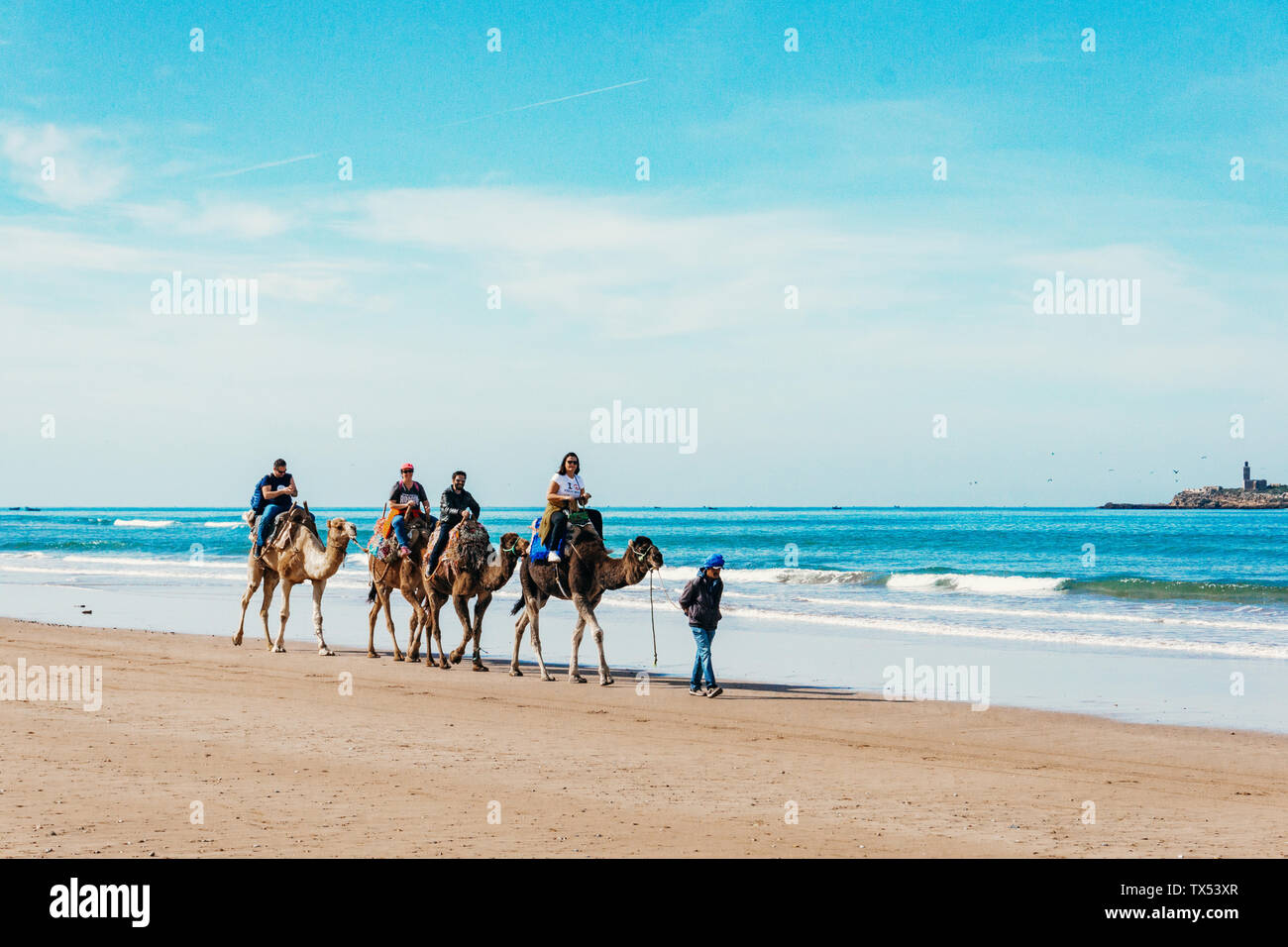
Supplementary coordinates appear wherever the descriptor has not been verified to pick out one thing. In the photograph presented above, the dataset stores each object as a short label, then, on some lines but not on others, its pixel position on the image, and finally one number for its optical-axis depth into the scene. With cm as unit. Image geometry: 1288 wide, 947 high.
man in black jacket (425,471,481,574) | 1828
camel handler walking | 1470
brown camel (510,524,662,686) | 1606
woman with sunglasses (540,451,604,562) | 1642
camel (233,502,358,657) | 1931
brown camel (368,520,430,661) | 1909
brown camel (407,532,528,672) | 1778
